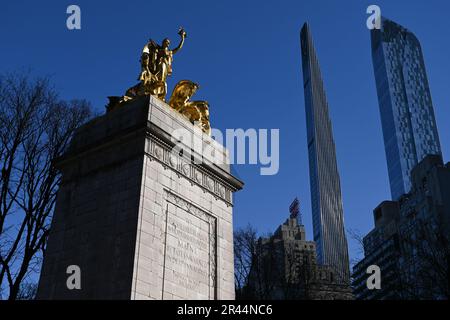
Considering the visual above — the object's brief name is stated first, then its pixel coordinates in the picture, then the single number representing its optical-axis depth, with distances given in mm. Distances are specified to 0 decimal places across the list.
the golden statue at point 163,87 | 16391
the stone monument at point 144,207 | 12961
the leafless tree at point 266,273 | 36719
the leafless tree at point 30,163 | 21156
